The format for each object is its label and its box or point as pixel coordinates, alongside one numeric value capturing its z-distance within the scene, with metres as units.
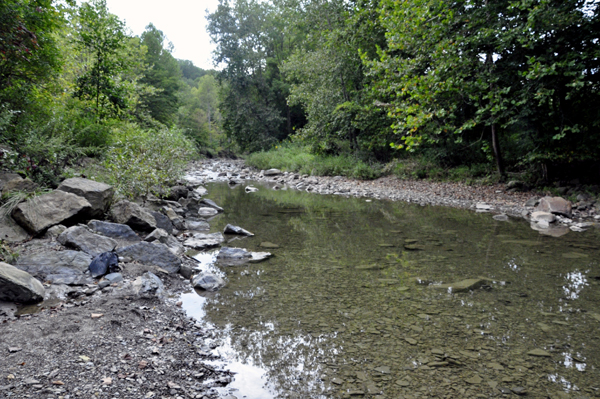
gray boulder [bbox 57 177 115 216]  5.41
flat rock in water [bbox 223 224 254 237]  7.11
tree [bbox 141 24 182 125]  29.30
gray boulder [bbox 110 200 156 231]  5.80
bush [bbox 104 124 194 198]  7.38
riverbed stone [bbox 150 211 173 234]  6.70
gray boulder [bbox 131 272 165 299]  3.65
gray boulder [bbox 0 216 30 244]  4.17
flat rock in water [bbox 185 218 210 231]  7.60
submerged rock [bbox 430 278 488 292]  4.21
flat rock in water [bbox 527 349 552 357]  2.80
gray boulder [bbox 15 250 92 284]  3.69
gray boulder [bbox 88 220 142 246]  5.07
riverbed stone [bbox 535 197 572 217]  7.83
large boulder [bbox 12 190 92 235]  4.46
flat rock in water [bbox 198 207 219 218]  9.37
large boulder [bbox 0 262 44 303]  3.10
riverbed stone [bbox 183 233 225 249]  6.17
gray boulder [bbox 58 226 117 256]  4.30
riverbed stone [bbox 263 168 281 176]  21.94
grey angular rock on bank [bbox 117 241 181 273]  4.57
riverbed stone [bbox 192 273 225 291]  4.24
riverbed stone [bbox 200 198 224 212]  10.06
